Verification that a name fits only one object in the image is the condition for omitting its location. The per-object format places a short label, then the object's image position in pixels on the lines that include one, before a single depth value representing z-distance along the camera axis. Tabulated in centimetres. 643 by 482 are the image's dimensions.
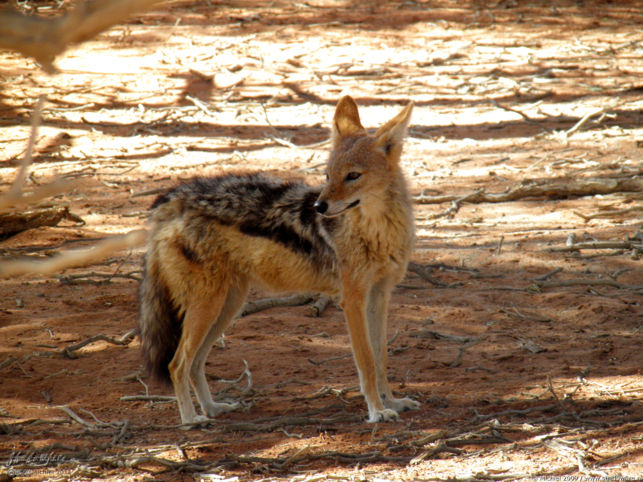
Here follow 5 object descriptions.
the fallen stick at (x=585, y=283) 1365
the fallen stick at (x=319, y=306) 1392
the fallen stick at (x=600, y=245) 1540
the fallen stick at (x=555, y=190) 1887
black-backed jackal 1006
